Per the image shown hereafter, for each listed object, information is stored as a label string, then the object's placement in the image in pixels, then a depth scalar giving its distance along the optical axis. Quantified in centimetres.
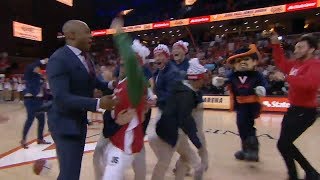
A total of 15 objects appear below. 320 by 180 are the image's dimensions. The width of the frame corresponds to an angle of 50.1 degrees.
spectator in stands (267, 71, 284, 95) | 1157
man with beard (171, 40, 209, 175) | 405
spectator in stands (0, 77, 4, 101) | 1762
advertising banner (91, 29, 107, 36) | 2694
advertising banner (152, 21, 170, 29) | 2317
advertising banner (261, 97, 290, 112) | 1105
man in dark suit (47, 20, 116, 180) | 232
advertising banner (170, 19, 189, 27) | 2266
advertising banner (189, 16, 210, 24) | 2170
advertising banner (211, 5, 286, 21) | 1903
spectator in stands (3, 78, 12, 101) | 1773
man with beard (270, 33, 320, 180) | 341
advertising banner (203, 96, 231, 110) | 1202
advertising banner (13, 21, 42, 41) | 2281
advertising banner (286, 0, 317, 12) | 1720
